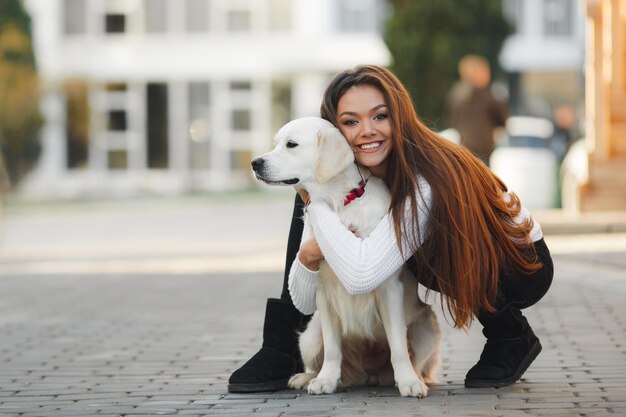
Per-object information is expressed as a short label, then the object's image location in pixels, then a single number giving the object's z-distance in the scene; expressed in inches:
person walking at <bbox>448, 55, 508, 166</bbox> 680.4
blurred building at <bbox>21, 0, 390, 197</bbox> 1557.6
